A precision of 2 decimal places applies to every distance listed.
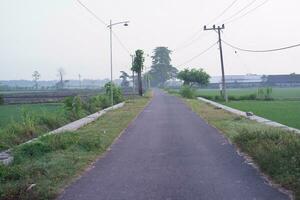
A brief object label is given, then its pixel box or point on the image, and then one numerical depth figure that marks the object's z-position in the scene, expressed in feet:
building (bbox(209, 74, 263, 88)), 567.18
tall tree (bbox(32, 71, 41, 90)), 611.26
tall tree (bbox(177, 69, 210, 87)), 287.48
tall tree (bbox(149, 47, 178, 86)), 623.36
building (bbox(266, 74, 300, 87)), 532.73
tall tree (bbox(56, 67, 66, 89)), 621.80
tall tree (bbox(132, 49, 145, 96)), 263.08
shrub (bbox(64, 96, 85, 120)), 103.44
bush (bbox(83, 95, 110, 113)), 128.74
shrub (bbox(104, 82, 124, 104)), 171.94
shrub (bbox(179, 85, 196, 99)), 238.89
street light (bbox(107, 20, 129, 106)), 130.31
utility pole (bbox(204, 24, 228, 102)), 180.84
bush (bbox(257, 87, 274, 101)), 218.79
